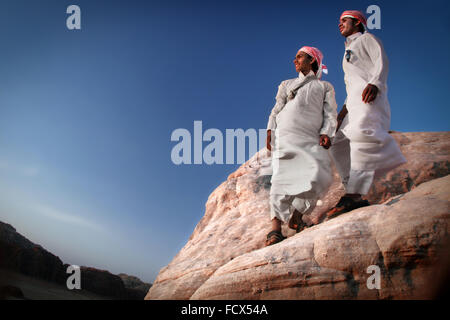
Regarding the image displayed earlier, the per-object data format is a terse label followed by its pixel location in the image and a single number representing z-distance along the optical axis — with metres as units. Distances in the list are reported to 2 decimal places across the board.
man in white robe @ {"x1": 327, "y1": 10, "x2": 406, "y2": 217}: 3.61
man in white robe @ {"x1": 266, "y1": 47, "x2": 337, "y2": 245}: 3.75
